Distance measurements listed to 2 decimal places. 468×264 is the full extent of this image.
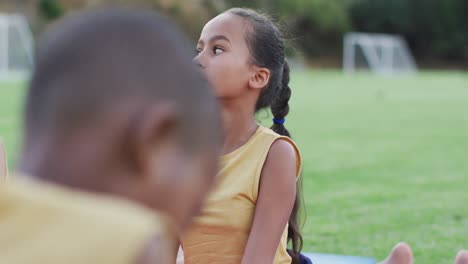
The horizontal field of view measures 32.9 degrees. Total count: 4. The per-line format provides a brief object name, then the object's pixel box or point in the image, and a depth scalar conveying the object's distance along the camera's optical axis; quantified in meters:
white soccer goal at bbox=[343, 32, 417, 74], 40.19
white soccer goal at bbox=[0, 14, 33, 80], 26.09
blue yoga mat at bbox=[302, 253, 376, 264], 3.68
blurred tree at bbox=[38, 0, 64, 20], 33.94
